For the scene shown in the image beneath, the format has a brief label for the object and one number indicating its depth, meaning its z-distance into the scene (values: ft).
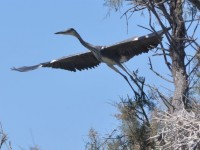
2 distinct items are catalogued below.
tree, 63.36
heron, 82.23
